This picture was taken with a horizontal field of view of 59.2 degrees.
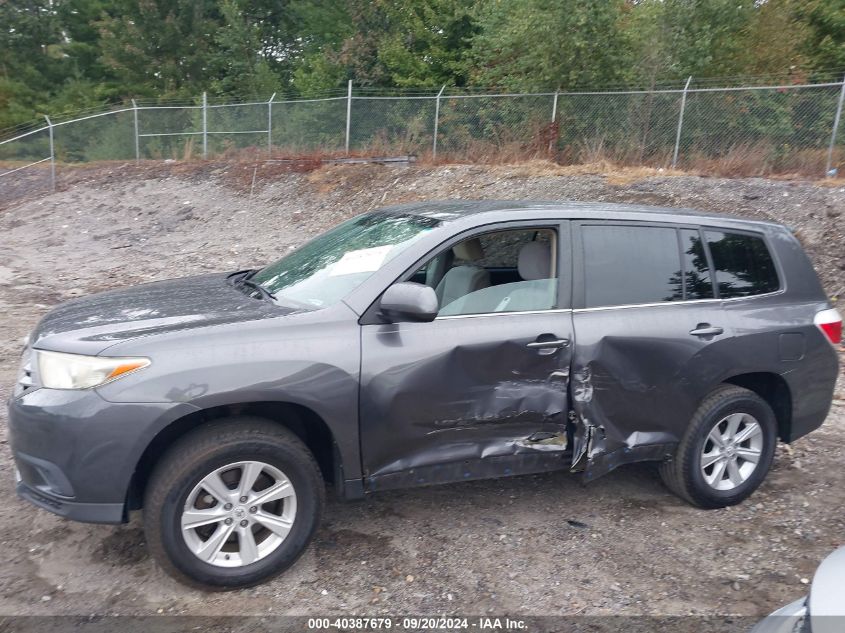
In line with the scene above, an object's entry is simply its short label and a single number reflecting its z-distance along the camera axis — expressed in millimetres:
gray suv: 3301
